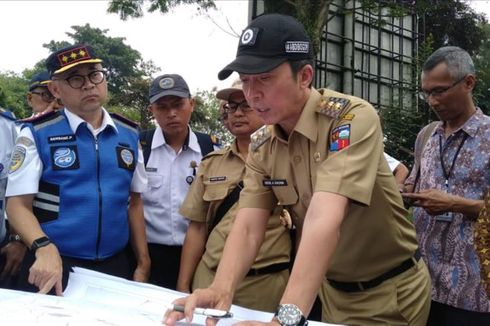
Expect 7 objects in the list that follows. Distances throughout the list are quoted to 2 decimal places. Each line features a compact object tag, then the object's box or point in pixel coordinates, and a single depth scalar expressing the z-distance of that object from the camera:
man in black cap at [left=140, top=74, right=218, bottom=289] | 2.96
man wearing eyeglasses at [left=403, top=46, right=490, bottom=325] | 2.20
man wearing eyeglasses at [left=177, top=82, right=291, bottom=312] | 2.52
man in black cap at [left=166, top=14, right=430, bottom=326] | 1.51
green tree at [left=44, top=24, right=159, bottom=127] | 18.86
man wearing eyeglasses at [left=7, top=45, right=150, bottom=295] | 2.22
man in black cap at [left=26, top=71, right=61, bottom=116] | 4.03
